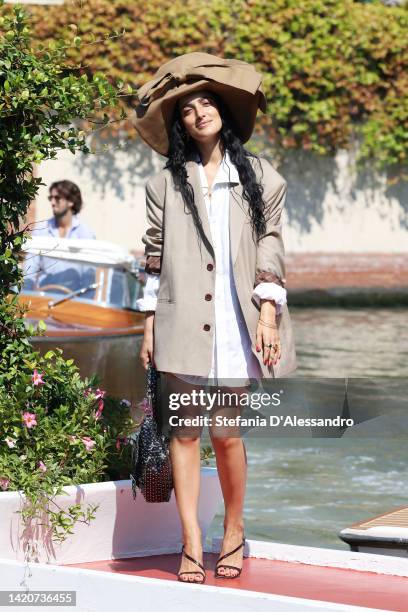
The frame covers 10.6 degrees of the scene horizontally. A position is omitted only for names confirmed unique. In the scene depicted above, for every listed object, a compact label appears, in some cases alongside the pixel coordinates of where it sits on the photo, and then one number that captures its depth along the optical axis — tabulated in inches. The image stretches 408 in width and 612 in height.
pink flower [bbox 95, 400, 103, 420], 326.0
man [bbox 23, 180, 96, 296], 734.7
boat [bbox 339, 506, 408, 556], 378.4
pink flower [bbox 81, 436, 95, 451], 314.2
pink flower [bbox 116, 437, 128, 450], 325.0
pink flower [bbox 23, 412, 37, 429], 307.2
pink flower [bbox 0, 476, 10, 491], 298.1
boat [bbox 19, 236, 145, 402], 676.0
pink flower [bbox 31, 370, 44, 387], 314.4
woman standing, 290.6
